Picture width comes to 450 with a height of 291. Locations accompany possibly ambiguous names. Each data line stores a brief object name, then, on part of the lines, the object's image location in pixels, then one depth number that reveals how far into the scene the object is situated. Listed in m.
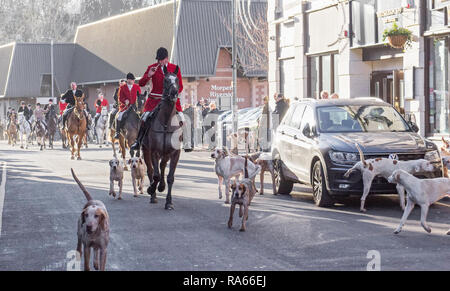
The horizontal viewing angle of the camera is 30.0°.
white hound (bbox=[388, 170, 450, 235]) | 11.15
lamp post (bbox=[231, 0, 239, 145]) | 29.08
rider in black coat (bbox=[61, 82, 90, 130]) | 29.44
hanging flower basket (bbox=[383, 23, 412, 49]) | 23.14
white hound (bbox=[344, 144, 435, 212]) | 13.15
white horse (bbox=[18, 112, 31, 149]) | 44.12
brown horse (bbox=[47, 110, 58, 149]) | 41.00
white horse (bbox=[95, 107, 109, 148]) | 41.41
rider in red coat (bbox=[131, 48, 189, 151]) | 14.99
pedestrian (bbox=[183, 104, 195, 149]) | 34.94
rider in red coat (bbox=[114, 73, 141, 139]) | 22.42
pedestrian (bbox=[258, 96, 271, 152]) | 28.27
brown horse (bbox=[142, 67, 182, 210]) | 14.84
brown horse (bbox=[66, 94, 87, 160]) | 29.38
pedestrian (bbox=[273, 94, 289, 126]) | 26.81
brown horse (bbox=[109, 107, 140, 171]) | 22.25
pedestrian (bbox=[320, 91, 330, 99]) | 24.38
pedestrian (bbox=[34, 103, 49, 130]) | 41.19
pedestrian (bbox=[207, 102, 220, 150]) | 35.76
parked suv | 13.59
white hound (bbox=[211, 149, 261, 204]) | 15.30
